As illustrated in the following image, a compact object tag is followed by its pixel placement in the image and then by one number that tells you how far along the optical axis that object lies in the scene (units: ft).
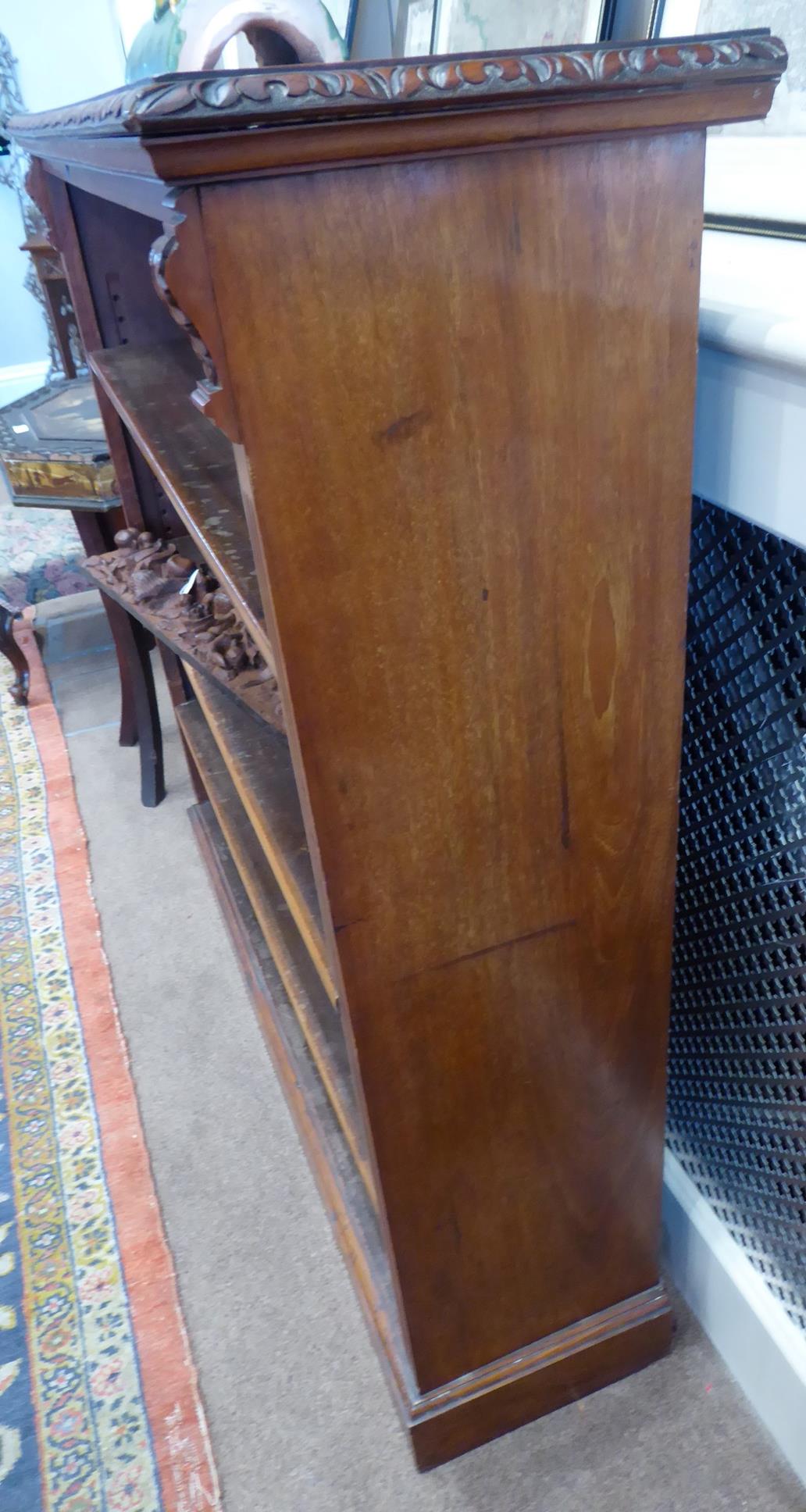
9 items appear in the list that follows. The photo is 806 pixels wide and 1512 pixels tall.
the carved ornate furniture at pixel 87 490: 6.49
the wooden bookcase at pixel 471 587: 1.72
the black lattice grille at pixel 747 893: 2.79
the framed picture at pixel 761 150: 2.54
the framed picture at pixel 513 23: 3.12
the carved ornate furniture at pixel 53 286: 10.25
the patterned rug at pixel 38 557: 9.89
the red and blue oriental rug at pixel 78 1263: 3.56
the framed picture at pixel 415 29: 3.96
